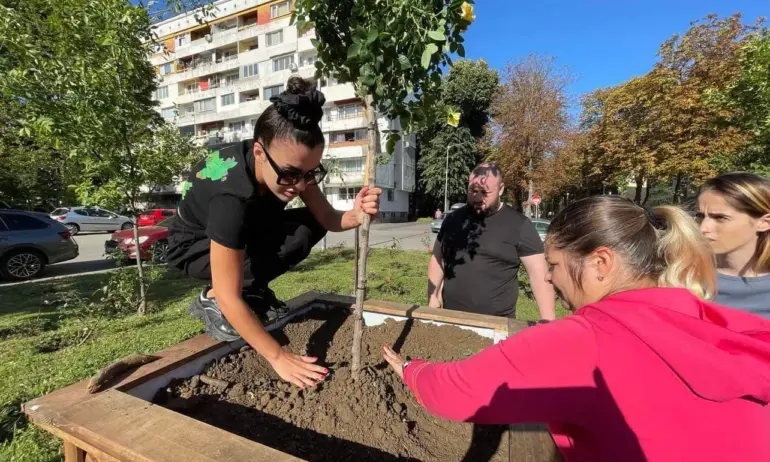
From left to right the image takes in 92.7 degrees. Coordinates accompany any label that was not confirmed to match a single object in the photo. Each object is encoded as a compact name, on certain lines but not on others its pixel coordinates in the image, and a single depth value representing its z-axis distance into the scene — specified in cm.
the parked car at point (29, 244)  820
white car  1881
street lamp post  3117
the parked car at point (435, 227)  1940
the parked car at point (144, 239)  889
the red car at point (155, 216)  1808
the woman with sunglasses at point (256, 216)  143
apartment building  3108
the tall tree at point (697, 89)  1397
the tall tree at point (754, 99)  701
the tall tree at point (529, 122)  2008
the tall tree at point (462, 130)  3272
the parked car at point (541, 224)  1381
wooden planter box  100
